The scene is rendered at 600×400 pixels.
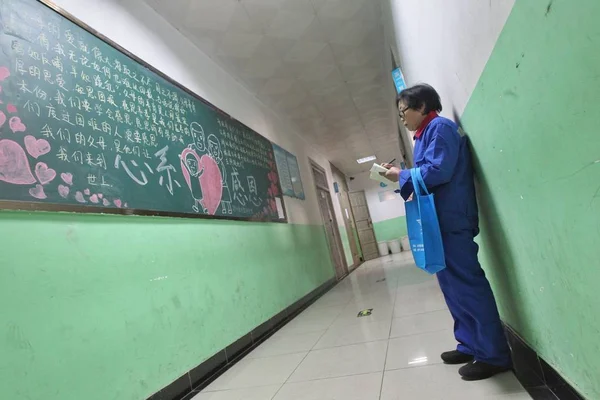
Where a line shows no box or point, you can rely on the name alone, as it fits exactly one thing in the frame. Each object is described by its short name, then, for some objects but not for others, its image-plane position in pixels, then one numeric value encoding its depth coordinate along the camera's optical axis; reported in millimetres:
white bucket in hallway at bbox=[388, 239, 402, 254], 9942
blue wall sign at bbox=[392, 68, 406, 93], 2545
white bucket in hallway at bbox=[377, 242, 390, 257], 9969
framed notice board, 4320
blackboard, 1371
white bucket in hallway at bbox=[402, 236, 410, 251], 9891
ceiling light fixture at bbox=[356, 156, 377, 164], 9223
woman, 1215
